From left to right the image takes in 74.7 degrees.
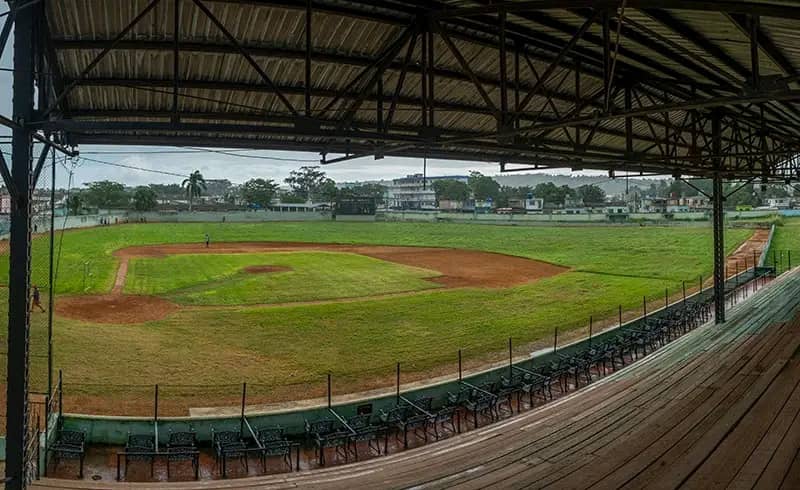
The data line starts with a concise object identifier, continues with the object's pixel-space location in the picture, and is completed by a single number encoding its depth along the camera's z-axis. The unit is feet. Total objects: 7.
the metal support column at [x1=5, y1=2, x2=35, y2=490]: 19.17
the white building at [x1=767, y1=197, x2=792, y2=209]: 354.90
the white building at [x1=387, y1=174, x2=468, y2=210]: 462.64
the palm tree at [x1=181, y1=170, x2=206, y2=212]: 371.99
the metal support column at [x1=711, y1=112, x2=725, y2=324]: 52.60
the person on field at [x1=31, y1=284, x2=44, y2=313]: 61.05
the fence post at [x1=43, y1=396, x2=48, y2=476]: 28.05
